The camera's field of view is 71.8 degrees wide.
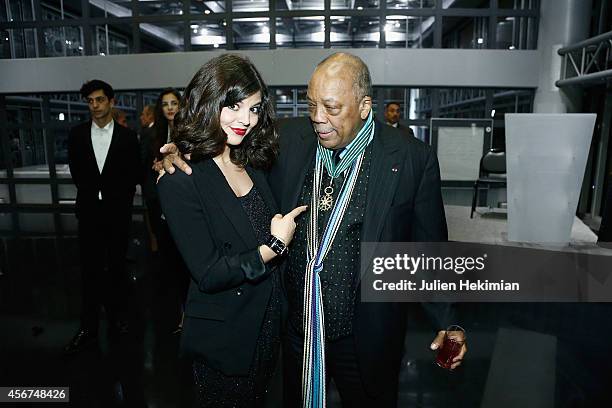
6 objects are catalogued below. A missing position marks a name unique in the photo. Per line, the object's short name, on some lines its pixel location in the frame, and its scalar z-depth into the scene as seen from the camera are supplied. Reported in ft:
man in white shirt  9.50
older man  4.49
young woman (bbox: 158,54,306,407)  3.97
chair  17.67
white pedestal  11.98
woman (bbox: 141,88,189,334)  9.90
